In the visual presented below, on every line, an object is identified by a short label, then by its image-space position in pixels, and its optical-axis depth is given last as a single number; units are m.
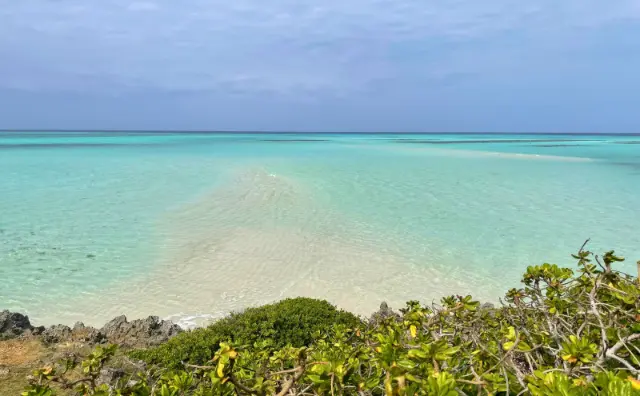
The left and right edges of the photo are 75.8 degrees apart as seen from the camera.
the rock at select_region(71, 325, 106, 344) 6.29
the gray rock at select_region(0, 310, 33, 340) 6.34
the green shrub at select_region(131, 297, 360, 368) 5.32
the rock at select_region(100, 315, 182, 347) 6.38
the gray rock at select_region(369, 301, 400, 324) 6.63
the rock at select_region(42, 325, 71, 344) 6.33
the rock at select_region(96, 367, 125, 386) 4.47
